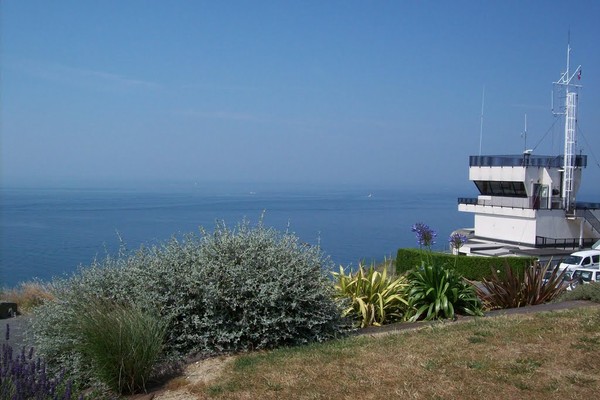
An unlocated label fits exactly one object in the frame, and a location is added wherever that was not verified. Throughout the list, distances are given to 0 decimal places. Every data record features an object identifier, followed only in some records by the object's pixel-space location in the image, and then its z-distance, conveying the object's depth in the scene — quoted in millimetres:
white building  53469
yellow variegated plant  9328
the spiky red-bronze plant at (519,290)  11211
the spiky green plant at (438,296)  9305
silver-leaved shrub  7117
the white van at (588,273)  23812
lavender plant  5129
